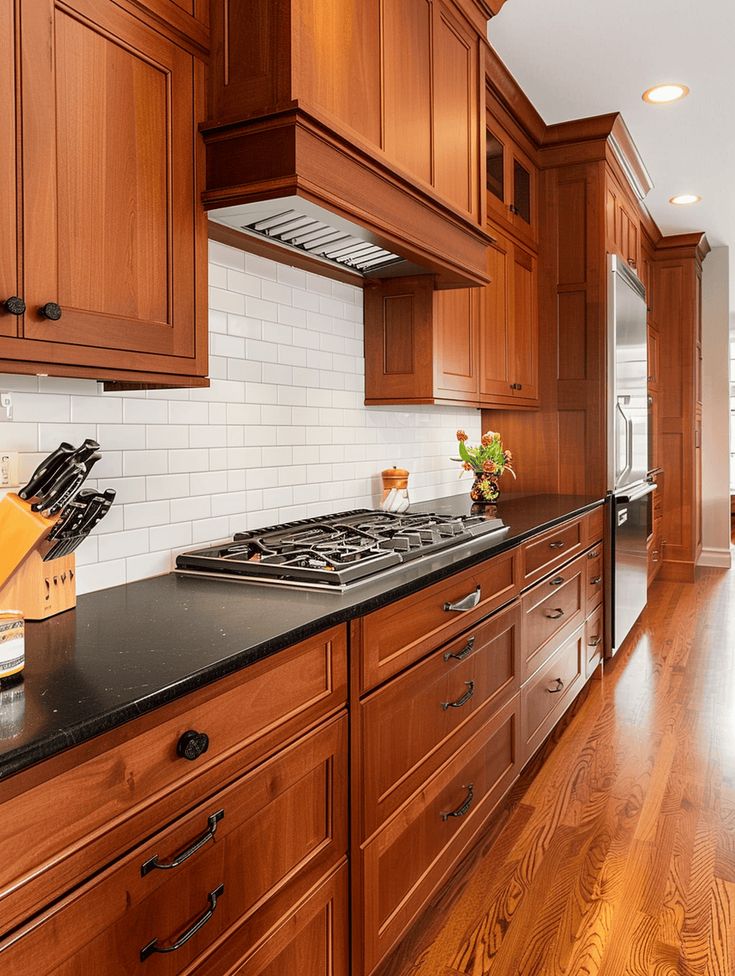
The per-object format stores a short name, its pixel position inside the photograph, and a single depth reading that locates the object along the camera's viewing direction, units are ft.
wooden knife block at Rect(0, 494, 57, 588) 4.18
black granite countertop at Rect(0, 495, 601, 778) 3.02
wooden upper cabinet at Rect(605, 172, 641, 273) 13.26
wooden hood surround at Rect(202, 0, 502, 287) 5.15
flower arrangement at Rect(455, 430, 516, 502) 10.83
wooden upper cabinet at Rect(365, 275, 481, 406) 9.07
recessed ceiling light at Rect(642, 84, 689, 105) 11.14
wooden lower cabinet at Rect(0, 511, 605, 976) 2.96
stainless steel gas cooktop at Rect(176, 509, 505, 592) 5.46
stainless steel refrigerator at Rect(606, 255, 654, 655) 12.64
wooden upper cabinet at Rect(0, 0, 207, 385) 3.88
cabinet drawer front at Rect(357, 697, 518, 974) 5.23
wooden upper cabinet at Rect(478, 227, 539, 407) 11.01
